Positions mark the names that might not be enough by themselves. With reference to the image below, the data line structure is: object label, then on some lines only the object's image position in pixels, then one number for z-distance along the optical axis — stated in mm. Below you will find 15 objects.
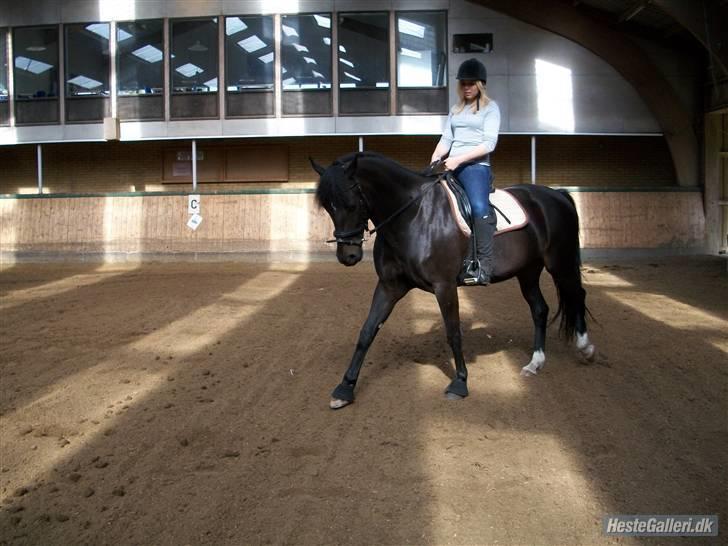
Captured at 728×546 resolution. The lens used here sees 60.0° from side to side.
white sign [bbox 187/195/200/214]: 17594
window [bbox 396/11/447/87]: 20203
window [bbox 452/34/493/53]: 19906
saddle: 5613
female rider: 5617
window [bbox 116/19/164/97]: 21219
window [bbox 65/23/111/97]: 21484
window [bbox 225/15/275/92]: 20656
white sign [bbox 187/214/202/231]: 17594
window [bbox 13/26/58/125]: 21812
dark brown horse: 4969
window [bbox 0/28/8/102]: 22080
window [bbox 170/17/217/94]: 21016
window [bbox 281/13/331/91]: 20516
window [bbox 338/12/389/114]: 20438
